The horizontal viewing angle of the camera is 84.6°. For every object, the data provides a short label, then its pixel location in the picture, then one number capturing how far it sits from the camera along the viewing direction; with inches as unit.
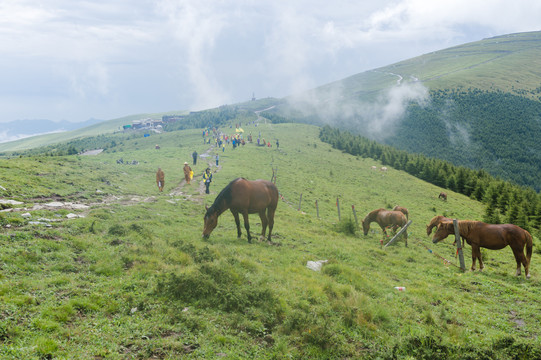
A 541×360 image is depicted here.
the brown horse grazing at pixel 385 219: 787.4
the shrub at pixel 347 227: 829.8
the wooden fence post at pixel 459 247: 573.3
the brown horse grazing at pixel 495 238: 545.6
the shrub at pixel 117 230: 505.1
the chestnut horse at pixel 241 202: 581.6
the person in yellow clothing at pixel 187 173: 1190.9
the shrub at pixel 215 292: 333.4
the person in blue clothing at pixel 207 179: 1051.2
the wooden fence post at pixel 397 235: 697.5
